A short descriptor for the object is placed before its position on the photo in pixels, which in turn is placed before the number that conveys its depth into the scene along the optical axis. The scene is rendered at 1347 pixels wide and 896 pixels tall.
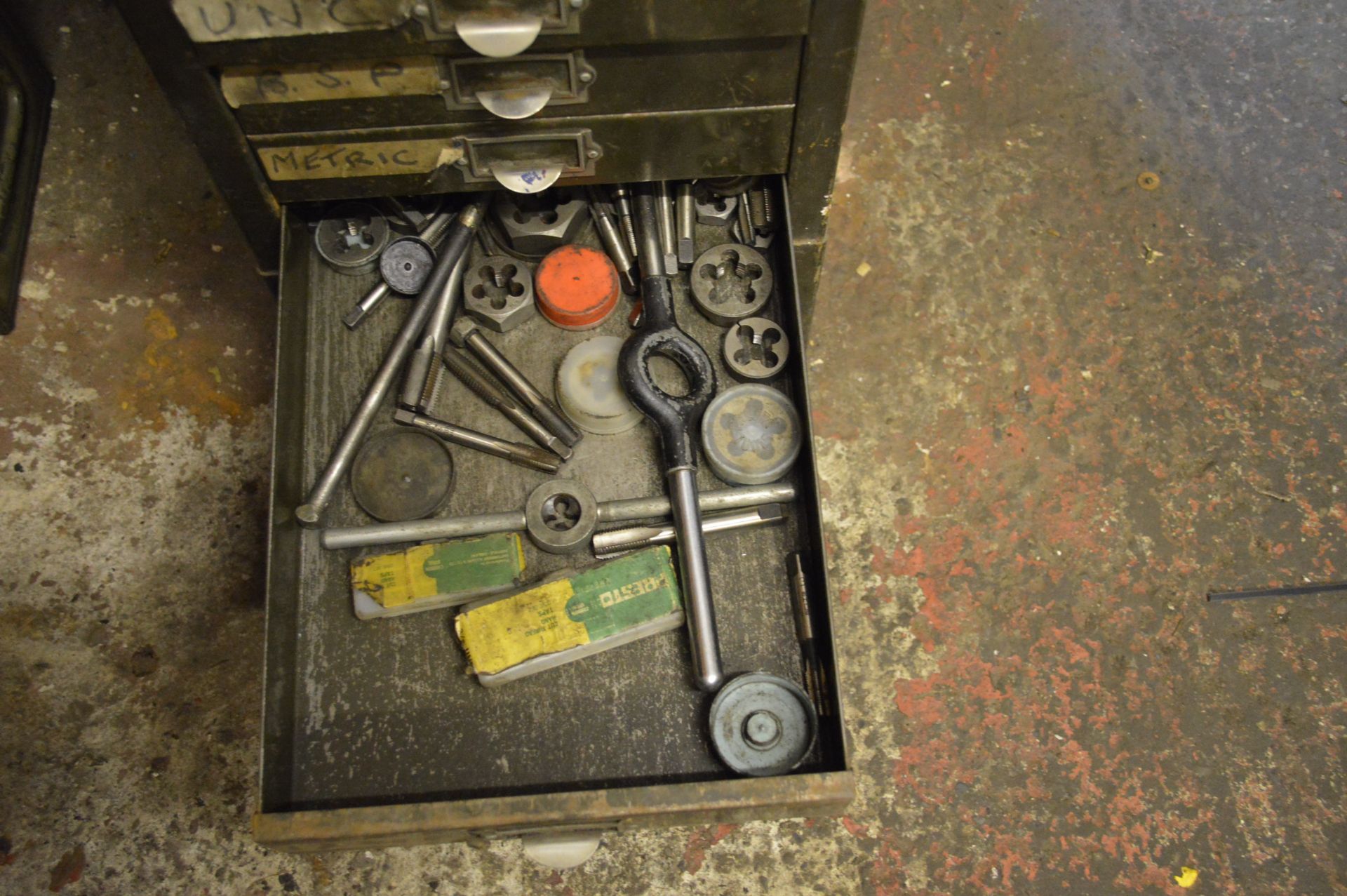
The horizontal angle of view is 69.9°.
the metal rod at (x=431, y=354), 1.05
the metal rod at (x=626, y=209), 1.11
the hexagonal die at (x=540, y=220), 1.09
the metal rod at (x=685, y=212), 1.11
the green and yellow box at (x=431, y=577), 0.97
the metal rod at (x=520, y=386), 1.05
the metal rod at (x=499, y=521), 0.99
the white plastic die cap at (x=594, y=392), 1.04
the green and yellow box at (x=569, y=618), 0.94
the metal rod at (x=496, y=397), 1.04
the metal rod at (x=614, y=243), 1.11
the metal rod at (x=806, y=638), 0.96
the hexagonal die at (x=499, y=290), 1.08
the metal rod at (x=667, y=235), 1.10
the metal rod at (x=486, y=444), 1.04
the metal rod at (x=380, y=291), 1.09
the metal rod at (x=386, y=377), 1.01
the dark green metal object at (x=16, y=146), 1.41
